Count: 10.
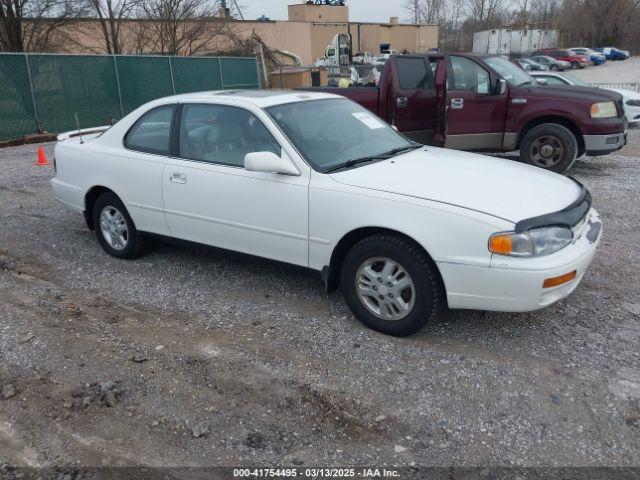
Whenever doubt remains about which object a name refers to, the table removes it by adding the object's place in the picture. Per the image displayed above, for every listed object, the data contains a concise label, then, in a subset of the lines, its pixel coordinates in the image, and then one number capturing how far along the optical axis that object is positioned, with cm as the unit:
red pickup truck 828
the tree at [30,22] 1634
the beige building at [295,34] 2353
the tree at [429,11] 8694
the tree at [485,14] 8462
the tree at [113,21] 2127
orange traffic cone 1063
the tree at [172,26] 2434
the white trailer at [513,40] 6912
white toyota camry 338
